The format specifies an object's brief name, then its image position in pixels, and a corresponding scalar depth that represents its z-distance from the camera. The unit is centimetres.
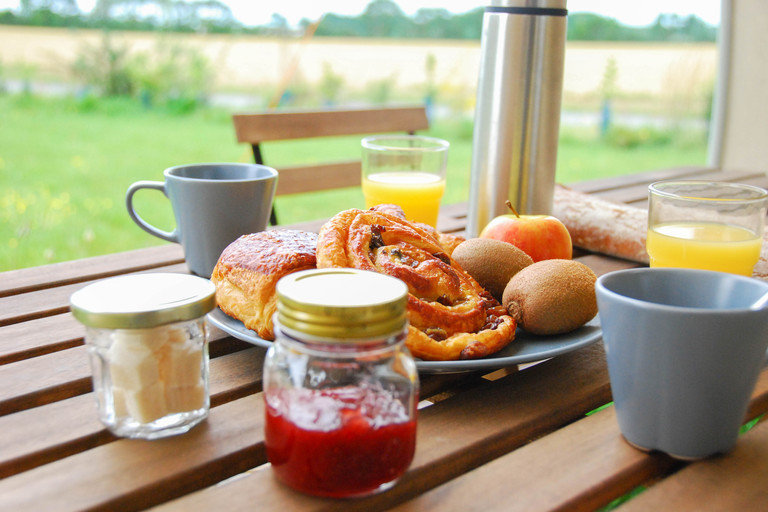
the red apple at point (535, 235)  96
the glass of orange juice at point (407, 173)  114
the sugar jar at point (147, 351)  54
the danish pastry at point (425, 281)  66
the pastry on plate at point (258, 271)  70
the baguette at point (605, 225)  109
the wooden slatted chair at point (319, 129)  170
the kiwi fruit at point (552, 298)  72
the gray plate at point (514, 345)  63
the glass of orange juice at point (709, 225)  83
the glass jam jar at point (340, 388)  48
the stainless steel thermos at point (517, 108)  106
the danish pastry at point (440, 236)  86
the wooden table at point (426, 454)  50
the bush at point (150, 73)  484
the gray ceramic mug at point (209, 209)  94
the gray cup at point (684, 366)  51
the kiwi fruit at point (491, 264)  81
